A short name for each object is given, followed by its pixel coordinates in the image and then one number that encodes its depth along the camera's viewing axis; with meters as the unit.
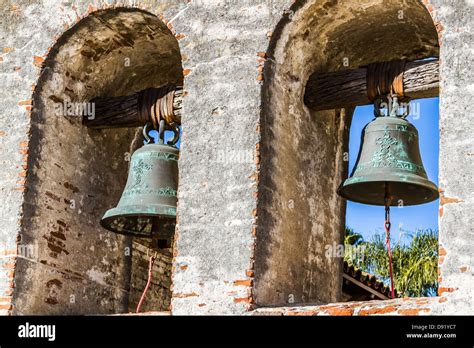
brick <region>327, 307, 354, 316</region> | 5.27
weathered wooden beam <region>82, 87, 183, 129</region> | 6.55
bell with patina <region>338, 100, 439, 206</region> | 5.72
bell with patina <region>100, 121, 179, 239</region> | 6.11
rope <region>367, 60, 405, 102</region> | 6.05
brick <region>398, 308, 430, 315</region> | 5.05
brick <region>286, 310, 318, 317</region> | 5.36
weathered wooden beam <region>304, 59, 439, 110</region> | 5.96
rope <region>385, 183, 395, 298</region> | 5.57
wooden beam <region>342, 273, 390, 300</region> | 7.61
